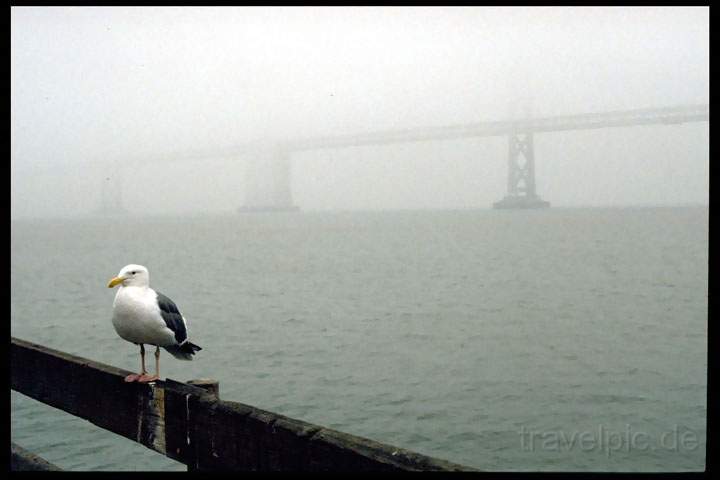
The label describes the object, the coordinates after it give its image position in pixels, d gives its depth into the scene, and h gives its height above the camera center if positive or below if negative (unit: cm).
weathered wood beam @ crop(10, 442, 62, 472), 315 -109
